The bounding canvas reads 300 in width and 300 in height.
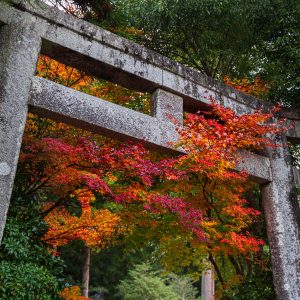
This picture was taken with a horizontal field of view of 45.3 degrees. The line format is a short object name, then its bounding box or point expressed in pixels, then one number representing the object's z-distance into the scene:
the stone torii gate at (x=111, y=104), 5.32
